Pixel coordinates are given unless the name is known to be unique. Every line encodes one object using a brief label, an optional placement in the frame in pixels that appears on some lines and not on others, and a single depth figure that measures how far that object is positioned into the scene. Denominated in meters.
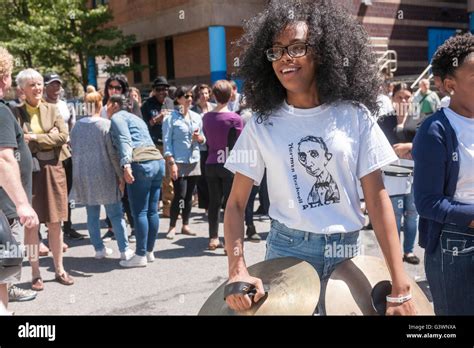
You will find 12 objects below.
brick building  21.31
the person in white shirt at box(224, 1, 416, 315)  2.18
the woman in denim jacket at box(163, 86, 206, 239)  7.09
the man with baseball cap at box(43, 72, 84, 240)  6.70
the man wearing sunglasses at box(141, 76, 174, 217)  8.55
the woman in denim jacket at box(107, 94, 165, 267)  5.79
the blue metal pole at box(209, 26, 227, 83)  21.55
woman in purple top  6.50
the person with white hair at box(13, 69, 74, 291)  5.22
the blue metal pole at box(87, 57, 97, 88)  25.33
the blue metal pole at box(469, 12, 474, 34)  20.18
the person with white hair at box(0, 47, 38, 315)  3.20
